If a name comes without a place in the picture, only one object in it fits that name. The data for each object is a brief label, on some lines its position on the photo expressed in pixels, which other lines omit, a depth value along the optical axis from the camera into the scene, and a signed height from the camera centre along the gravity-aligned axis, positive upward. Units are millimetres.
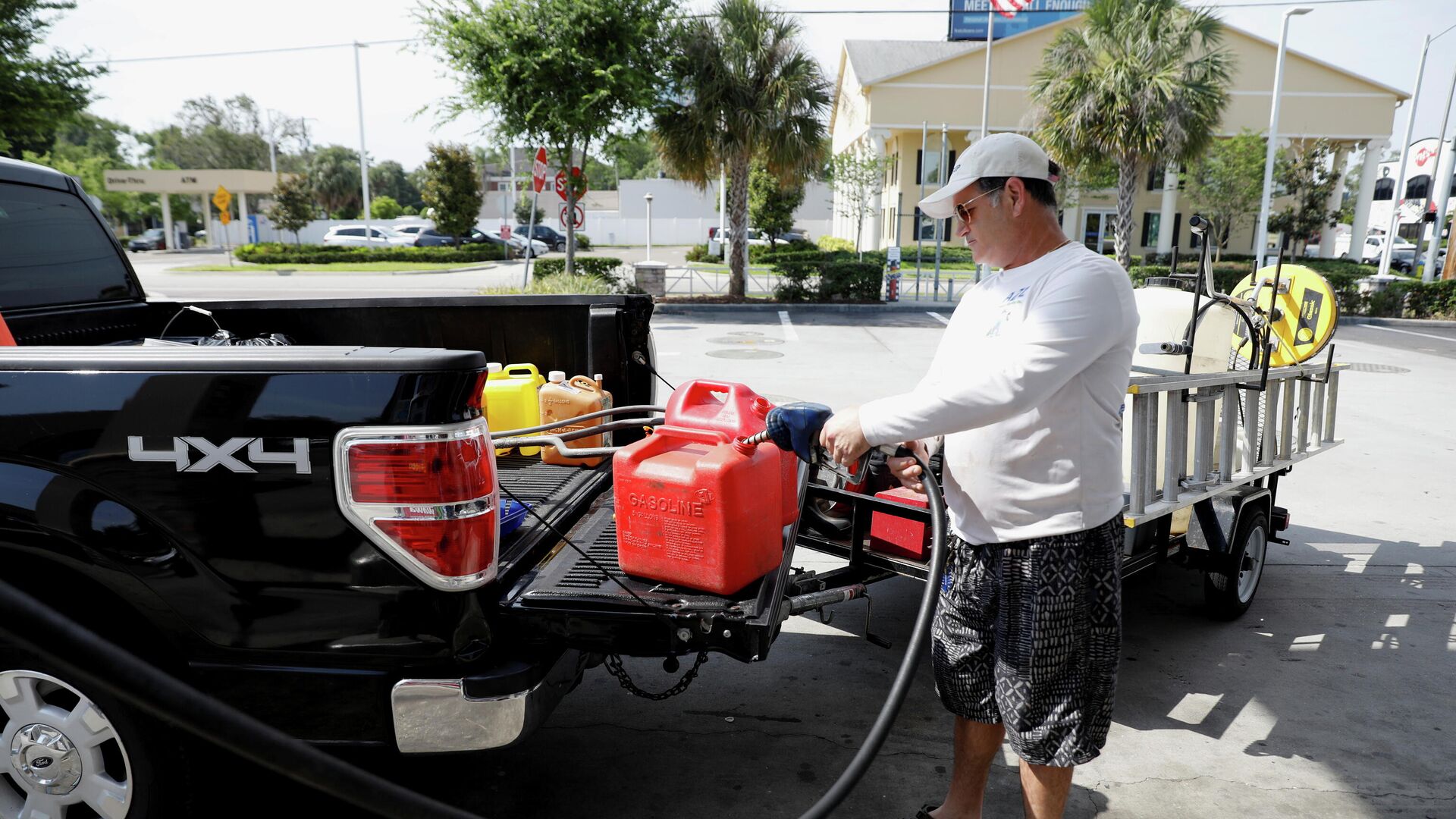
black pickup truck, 2109 -783
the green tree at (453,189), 39219 +1894
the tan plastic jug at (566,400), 3857 -691
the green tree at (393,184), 88438 +4712
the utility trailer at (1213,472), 3629 -1022
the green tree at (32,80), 15953 +2571
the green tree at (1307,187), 33781 +2225
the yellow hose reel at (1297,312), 4707 -335
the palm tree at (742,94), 19609 +3066
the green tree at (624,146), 20000 +1973
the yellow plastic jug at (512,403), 3939 -724
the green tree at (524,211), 67062 +1655
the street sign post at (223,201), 31567 +931
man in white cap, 2184 -517
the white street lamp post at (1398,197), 29578 +1728
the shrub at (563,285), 16453 -940
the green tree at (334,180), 72938 +3934
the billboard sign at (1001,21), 44031 +10994
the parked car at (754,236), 46094 +45
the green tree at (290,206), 45906 +1183
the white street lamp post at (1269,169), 24141 +2077
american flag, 23922 +6090
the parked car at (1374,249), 46628 -46
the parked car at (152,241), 54031 -848
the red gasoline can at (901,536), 3561 -1166
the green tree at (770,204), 43375 +1615
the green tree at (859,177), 36125 +2446
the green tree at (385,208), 64562 +1638
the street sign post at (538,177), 16812 +1040
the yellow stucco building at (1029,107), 37938 +5784
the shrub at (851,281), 21531 -997
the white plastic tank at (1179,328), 4410 -399
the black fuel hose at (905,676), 1908 -977
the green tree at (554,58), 17984 +3459
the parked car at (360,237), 44875 -334
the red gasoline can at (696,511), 2486 -755
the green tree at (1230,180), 31281 +2279
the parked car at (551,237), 46938 -144
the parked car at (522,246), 42438 -572
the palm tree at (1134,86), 20297 +3496
